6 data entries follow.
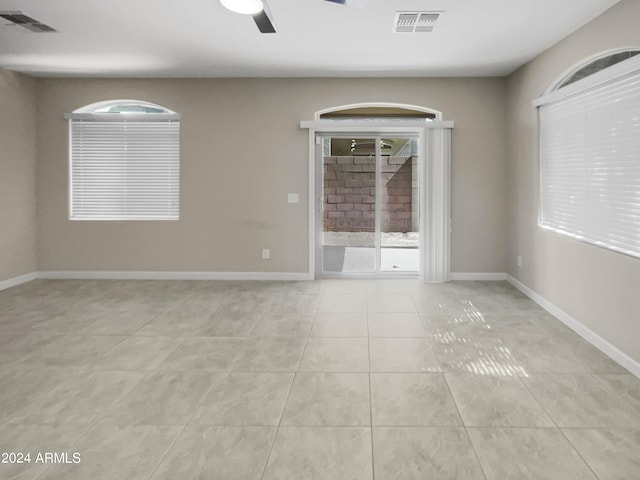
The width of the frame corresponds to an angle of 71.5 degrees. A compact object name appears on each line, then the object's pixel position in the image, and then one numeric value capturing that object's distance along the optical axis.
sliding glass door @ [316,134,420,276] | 5.79
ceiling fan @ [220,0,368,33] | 2.81
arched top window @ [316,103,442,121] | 5.75
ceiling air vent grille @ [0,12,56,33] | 3.63
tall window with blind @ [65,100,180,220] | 5.76
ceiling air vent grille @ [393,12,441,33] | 3.59
